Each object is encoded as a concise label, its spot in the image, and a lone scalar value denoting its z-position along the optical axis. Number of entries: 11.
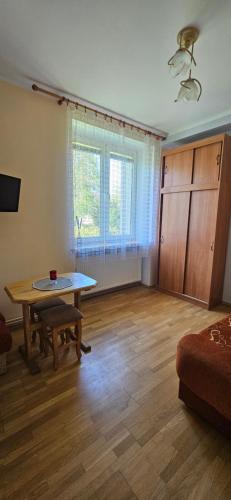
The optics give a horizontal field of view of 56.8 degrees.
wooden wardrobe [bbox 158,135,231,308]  2.75
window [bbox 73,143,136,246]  2.71
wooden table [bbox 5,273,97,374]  1.59
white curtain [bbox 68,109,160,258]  2.65
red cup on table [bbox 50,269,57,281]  1.94
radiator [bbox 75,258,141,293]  3.09
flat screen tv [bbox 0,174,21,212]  1.97
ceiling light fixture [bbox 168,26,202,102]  1.49
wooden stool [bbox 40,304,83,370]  1.74
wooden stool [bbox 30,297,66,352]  1.89
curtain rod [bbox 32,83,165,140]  2.21
